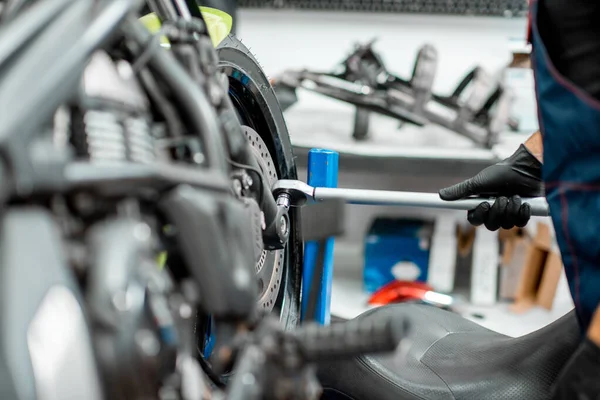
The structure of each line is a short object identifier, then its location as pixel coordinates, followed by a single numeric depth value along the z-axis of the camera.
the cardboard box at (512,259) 1.95
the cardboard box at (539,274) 1.84
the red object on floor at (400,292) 1.82
